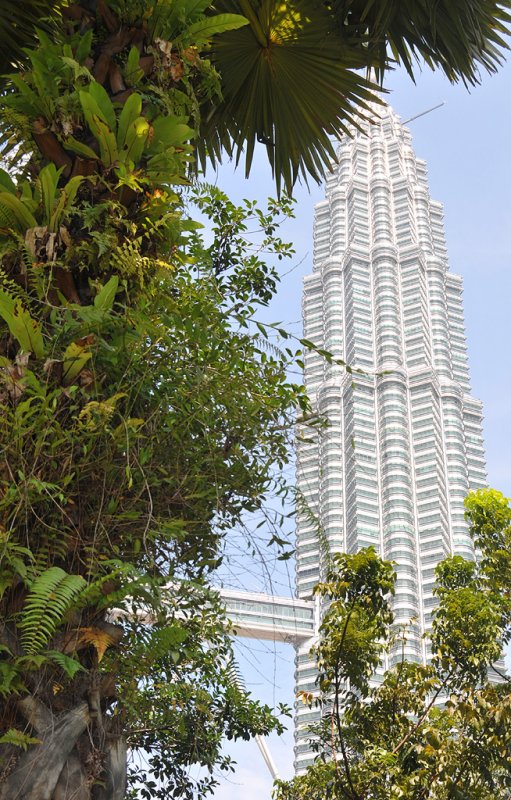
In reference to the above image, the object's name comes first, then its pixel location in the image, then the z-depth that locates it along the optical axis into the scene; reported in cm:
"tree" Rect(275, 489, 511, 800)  707
